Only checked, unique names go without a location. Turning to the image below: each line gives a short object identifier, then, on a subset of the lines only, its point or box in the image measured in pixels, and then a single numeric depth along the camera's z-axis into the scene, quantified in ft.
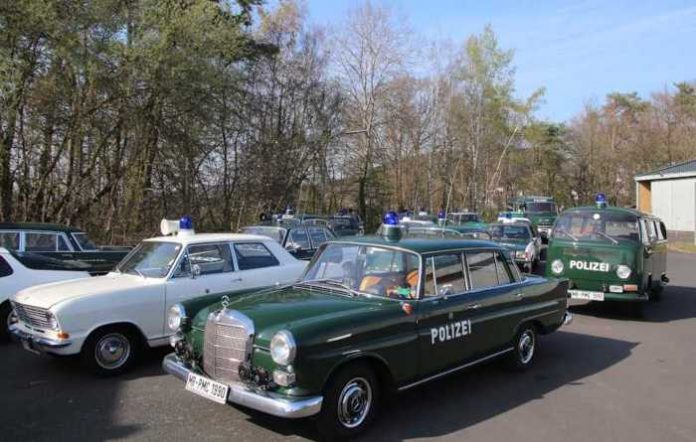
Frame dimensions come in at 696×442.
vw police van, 33.71
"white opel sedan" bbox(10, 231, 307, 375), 20.89
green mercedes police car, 14.98
